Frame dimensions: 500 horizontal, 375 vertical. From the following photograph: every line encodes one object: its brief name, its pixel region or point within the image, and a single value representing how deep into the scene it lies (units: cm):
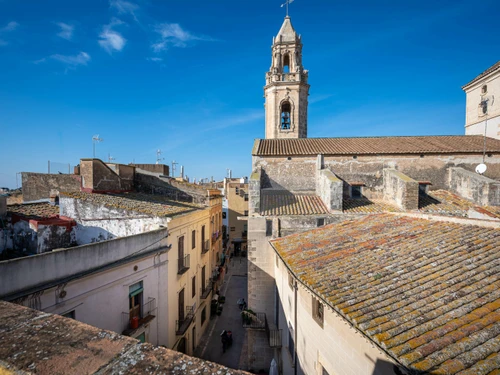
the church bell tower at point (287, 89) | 1869
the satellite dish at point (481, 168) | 1330
